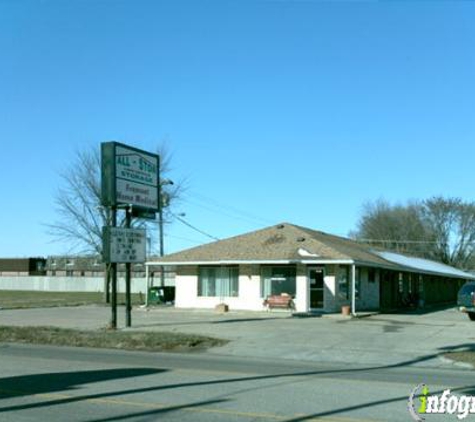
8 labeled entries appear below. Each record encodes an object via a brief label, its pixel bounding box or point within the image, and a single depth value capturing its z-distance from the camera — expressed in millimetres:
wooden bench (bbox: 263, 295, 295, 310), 32625
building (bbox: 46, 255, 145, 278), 96500
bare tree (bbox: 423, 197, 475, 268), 82312
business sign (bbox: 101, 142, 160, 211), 24344
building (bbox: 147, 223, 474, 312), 32594
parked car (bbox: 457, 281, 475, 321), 29547
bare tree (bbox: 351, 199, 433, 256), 84312
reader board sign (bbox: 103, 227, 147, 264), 24438
